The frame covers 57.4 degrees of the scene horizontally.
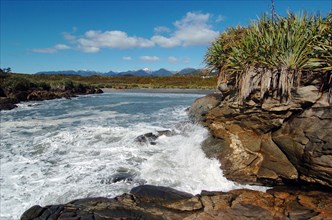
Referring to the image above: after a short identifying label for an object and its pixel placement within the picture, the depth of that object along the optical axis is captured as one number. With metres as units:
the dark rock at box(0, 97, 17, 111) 30.30
